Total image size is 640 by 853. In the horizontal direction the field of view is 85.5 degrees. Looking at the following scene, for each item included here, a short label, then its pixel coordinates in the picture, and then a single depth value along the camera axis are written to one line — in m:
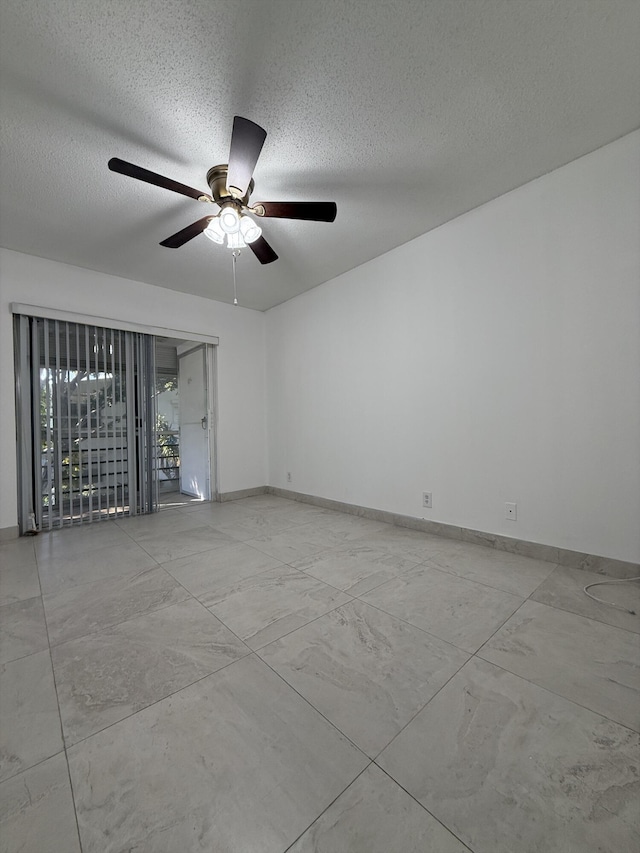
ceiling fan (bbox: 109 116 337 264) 1.66
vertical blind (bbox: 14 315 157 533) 3.34
